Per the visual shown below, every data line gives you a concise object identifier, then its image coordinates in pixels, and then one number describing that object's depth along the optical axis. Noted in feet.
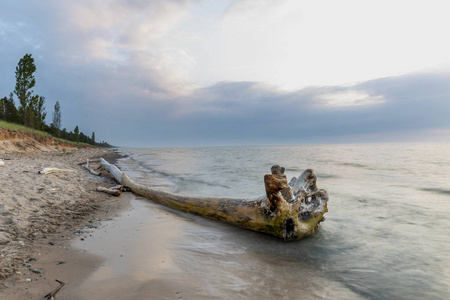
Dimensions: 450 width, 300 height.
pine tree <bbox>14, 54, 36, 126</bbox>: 111.14
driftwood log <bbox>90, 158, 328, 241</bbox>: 12.03
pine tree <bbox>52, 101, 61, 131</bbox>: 198.39
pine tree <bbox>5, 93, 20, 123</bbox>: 168.36
